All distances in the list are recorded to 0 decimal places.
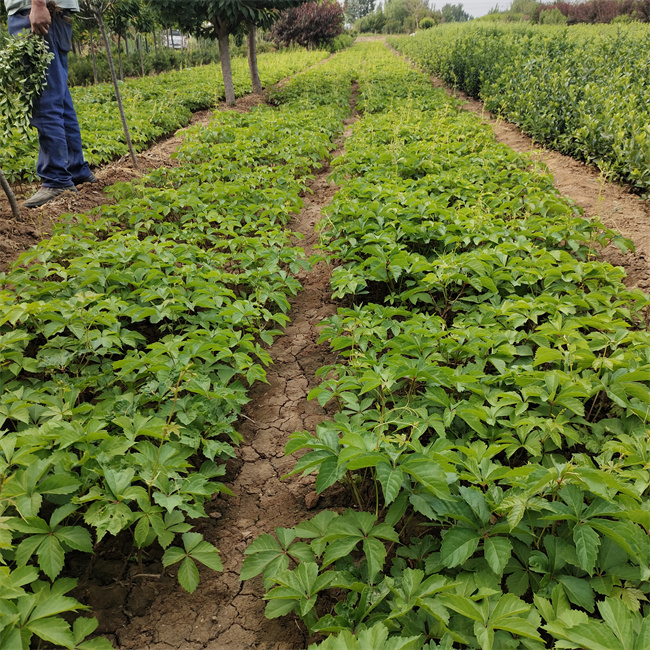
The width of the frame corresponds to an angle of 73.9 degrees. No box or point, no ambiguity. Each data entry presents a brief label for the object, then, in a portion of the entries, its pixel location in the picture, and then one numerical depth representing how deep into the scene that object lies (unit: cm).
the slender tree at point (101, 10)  586
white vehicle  4119
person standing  467
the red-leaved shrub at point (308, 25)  2719
